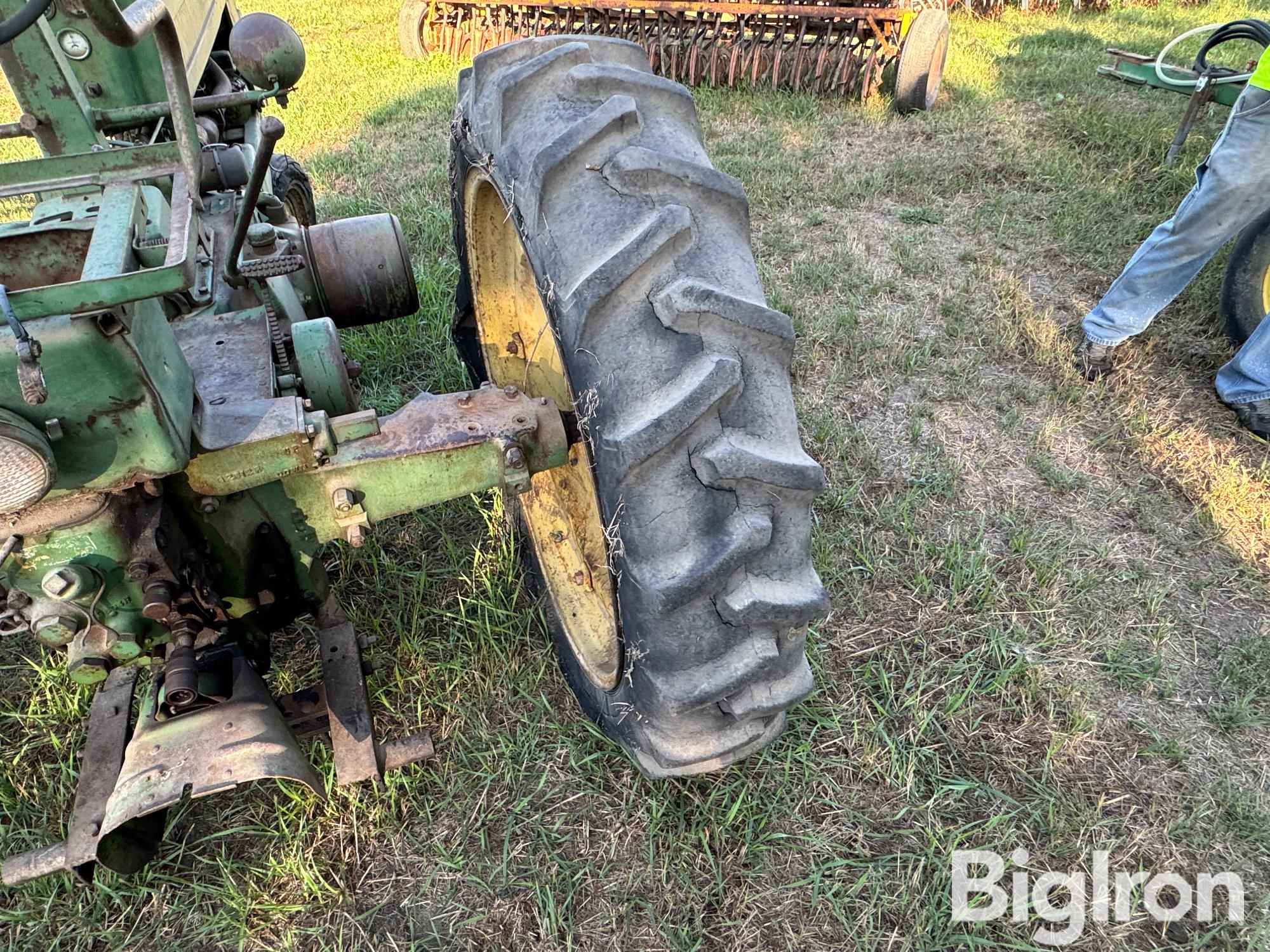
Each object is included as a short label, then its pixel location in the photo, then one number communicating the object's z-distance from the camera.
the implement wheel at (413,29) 6.23
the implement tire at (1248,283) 3.02
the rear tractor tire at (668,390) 1.25
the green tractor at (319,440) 1.21
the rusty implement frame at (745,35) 5.52
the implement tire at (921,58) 5.20
